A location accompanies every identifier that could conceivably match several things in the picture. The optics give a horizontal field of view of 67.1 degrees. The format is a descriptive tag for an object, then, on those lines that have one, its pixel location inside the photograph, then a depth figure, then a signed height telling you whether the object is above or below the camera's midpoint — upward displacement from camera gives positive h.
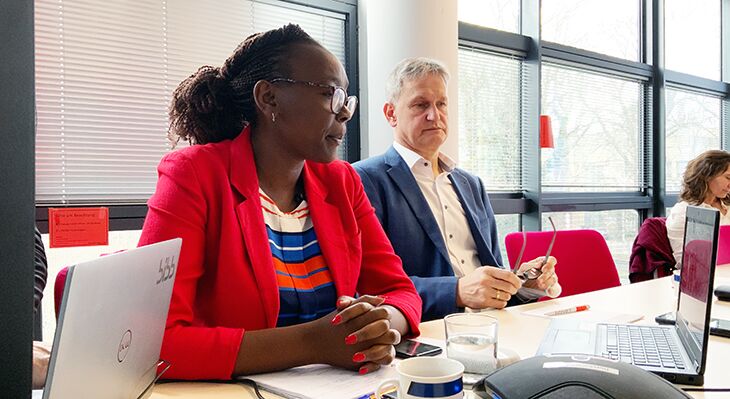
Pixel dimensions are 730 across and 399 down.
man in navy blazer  2.05 +0.02
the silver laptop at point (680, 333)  0.99 -0.32
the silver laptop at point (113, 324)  0.55 -0.15
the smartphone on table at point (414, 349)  1.15 -0.33
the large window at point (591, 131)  4.15 +0.52
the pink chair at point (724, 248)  2.85 -0.28
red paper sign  2.23 -0.12
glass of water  1.04 -0.29
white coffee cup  0.76 -0.26
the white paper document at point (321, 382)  0.94 -0.34
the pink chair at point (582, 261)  2.21 -0.27
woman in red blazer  1.05 -0.05
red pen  1.61 -0.34
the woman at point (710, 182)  3.63 +0.08
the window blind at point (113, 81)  2.27 +0.51
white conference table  0.99 -0.35
